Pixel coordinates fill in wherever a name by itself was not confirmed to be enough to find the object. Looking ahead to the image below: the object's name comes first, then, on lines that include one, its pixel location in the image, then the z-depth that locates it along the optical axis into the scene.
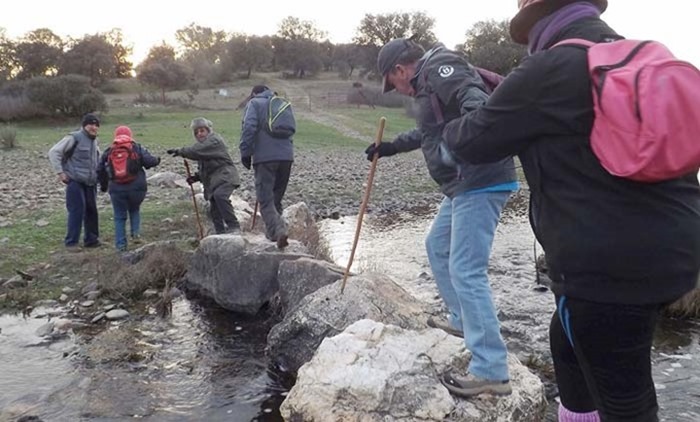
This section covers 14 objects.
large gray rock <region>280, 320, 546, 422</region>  4.33
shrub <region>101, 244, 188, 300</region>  8.26
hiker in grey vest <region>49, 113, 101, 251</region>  10.23
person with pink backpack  2.14
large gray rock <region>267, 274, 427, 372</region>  5.94
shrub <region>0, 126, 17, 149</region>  22.92
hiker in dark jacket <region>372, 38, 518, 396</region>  4.05
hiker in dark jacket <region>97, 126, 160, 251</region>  10.25
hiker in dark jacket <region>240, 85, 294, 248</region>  8.55
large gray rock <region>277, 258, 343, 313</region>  7.12
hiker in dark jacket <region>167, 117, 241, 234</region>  10.06
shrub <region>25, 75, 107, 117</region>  34.53
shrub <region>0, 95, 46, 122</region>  34.41
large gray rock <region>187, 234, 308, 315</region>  7.95
